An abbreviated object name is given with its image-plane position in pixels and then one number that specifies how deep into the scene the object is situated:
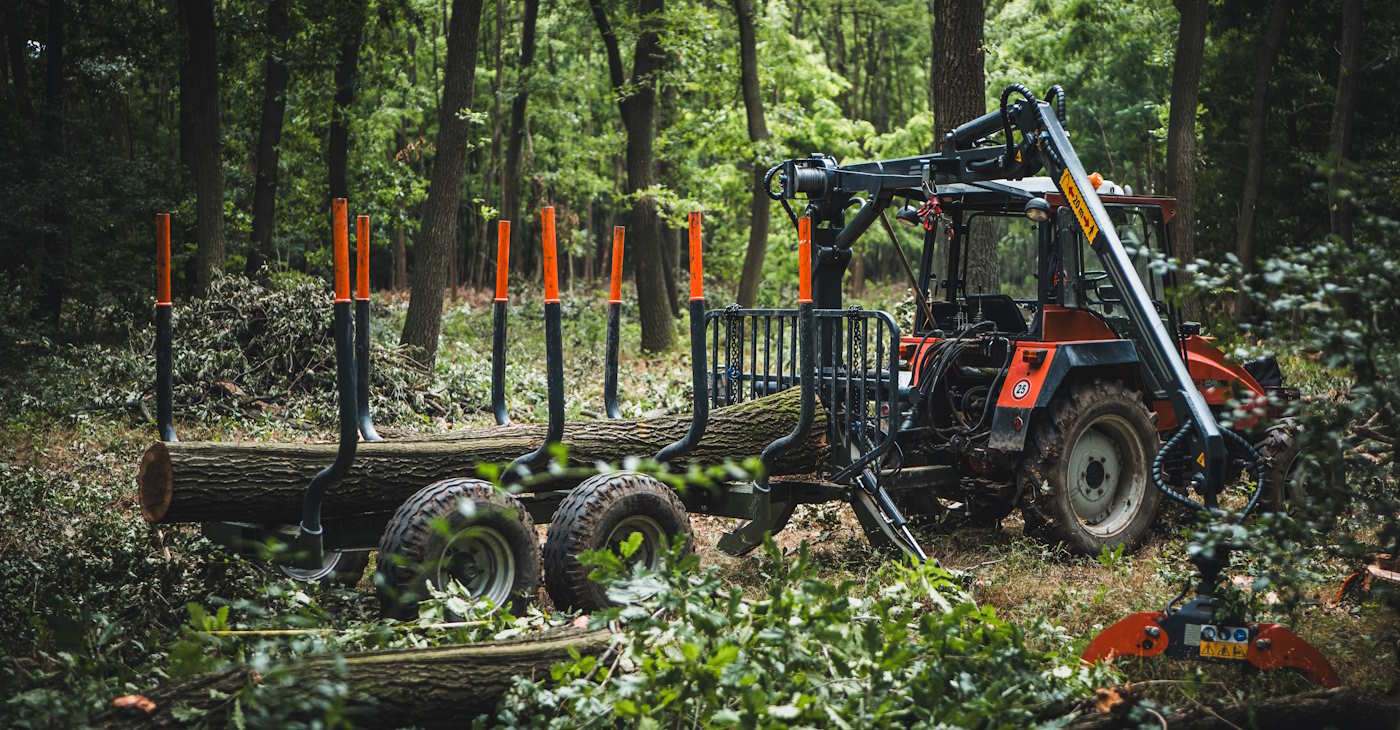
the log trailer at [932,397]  6.26
